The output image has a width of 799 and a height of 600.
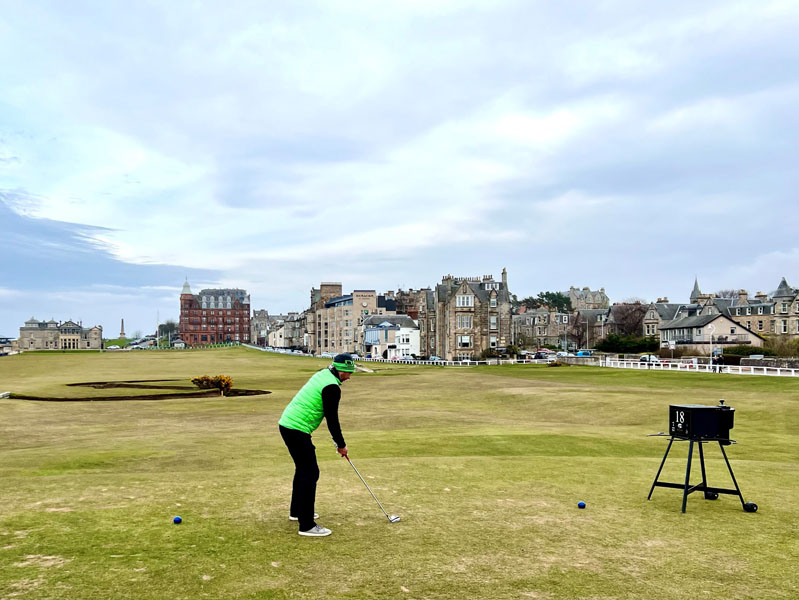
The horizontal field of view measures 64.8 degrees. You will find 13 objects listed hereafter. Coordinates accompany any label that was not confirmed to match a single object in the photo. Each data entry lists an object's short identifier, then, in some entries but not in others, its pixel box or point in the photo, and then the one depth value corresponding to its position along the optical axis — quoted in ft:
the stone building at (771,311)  375.25
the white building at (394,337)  484.74
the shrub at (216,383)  163.87
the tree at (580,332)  523.70
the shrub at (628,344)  379.96
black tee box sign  39.78
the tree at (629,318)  479.41
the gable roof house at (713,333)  357.20
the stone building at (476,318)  404.98
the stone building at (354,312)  579.89
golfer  34.17
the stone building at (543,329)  573.74
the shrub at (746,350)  285.35
